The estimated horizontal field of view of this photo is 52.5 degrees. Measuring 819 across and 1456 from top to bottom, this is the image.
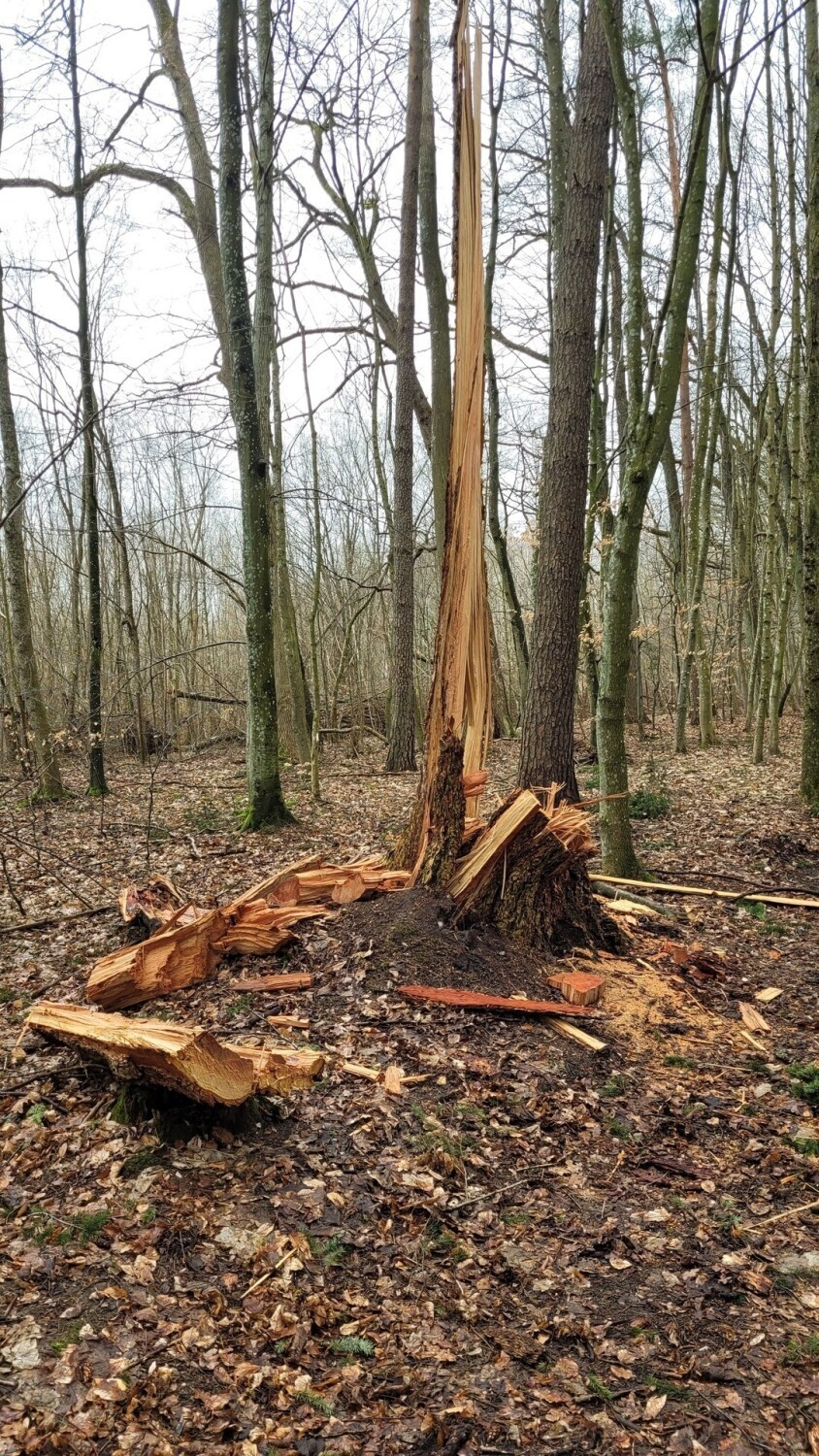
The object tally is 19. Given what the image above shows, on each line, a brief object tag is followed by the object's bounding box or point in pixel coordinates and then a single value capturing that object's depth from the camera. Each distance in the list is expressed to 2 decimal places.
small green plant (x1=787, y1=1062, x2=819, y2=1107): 3.86
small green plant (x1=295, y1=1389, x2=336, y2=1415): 2.18
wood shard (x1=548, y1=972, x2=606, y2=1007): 4.48
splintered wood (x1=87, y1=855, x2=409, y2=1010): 4.41
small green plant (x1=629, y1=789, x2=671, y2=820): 9.35
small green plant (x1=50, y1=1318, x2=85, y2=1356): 2.24
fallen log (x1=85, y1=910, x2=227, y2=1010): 4.32
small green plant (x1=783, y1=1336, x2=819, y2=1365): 2.39
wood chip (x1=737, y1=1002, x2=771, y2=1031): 4.53
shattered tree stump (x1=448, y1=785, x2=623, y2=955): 4.93
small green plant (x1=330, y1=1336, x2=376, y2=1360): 2.37
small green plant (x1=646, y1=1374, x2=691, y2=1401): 2.29
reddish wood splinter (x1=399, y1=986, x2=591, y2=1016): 4.25
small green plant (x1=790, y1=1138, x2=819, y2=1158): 3.45
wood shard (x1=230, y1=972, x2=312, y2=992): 4.47
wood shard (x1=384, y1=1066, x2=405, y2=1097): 3.61
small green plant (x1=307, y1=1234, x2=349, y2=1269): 2.70
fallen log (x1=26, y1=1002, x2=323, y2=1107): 3.04
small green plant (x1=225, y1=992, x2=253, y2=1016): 4.25
